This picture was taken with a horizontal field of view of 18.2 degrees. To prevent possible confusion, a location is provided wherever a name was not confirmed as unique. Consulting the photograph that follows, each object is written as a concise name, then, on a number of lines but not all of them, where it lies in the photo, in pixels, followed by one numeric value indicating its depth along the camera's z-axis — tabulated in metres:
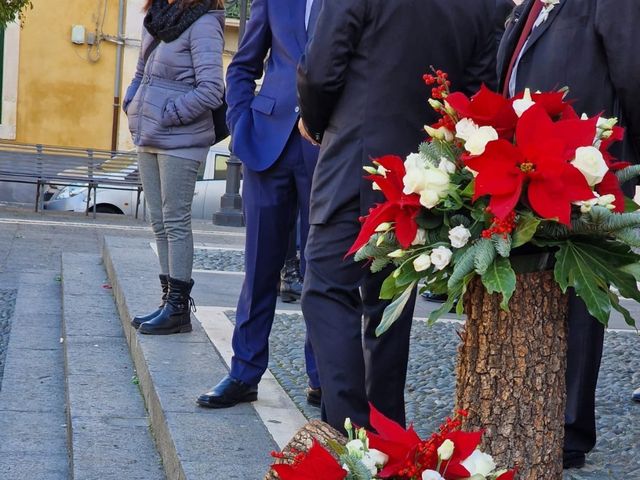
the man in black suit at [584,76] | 6.34
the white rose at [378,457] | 4.00
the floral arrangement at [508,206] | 4.15
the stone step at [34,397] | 7.92
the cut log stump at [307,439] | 4.73
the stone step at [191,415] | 6.49
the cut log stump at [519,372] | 4.47
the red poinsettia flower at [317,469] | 3.92
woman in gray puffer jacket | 9.55
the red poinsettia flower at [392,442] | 3.99
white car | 30.03
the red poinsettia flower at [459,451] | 3.97
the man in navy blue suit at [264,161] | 7.38
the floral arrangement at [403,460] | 3.93
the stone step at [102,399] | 7.36
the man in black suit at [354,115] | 5.85
